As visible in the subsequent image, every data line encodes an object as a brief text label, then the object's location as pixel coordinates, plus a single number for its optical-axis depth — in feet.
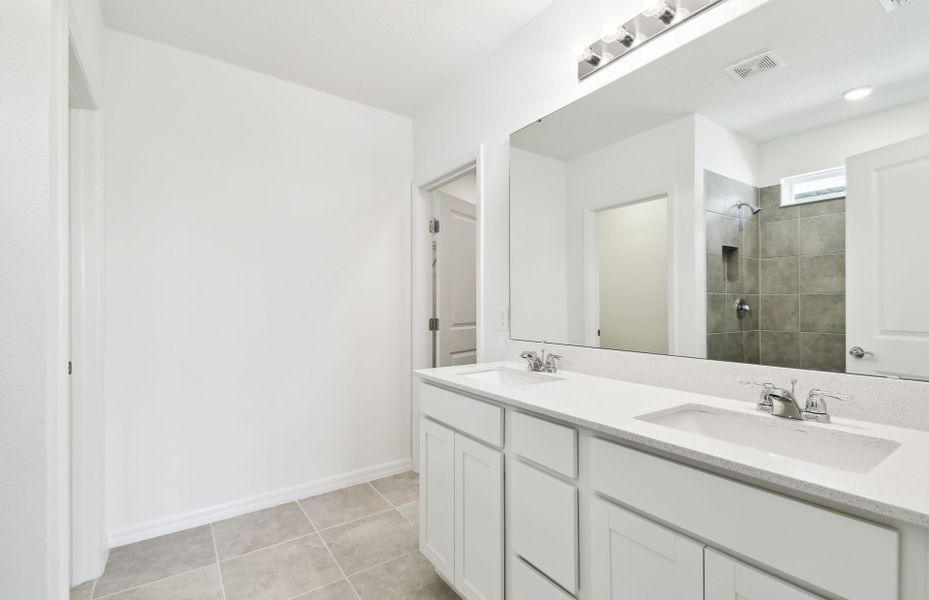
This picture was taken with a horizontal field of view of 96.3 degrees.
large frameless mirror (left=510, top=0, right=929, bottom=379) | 3.38
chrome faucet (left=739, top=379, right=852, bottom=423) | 3.45
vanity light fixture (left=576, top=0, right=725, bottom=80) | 4.75
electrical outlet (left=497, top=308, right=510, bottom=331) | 7.38
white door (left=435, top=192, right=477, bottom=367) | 10.14
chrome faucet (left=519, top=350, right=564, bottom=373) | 6.11
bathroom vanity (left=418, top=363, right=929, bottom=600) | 2.24
